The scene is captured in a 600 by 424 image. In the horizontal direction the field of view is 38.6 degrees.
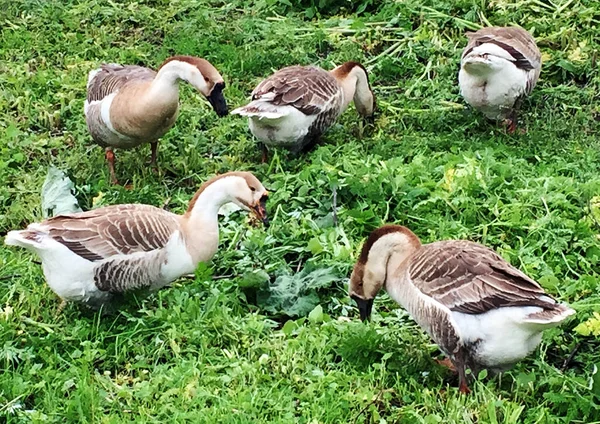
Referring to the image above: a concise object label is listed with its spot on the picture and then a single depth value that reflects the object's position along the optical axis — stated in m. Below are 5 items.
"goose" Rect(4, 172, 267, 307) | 4.94
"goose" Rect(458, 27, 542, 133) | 7.25
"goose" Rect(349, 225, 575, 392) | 4.20
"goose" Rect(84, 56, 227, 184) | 6.51
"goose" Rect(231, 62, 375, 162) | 7.00
